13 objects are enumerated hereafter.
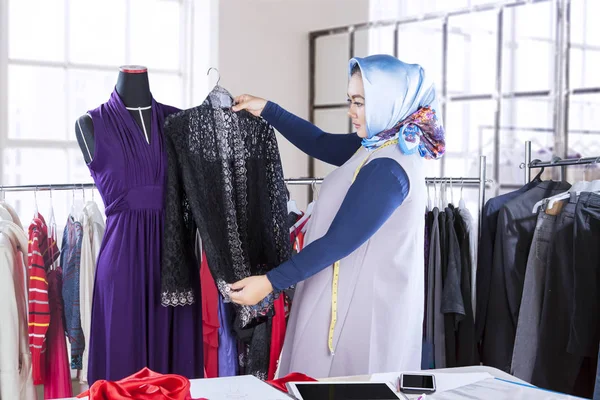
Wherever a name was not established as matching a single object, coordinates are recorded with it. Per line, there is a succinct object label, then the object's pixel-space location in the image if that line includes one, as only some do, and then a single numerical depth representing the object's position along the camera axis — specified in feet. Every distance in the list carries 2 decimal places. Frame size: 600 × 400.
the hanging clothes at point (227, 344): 8.45
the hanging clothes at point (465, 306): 9.77
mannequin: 7.23
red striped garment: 7.95
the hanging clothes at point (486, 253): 9.70
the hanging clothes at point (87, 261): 8.38
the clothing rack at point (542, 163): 8.60
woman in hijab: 6.51
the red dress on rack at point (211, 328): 8.52
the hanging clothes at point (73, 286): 8.31
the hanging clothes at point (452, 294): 9.69
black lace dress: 6.99
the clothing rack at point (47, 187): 8.35
